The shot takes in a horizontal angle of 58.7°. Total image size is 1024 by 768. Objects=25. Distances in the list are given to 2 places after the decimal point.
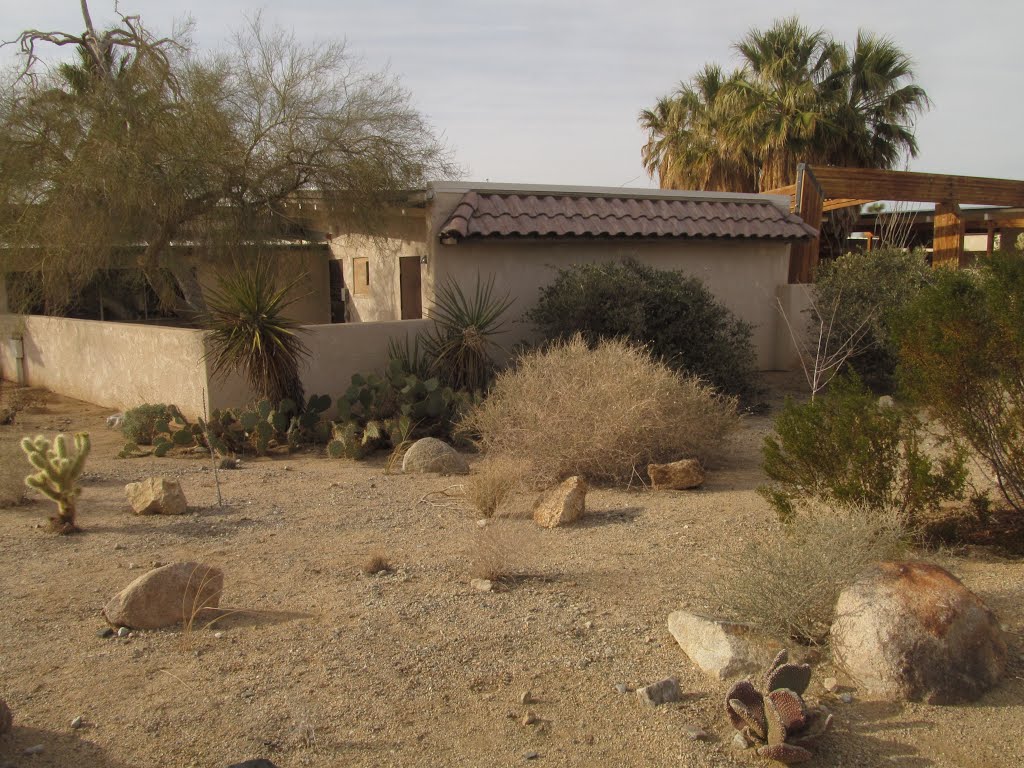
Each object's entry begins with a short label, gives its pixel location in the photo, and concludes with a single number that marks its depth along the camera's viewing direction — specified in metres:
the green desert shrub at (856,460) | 5.83
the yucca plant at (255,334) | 10.16
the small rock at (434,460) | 9.13
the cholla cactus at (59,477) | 6.92
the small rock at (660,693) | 4.05
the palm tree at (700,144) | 24.92
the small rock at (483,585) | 5.49
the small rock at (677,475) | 7.96
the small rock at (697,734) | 3.78
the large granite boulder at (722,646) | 4.26
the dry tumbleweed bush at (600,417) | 8.11
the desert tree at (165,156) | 11.50
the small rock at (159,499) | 7.40
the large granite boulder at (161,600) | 4.95
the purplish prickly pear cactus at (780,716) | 3.55
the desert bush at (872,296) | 13.44
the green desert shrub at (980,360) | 5.75
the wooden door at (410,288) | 14.07
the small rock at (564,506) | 7.00
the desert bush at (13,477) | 7.75
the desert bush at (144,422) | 10.51
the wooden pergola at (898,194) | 15.81
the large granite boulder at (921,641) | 4.05
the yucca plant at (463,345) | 11.49
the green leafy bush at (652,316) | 11.89
